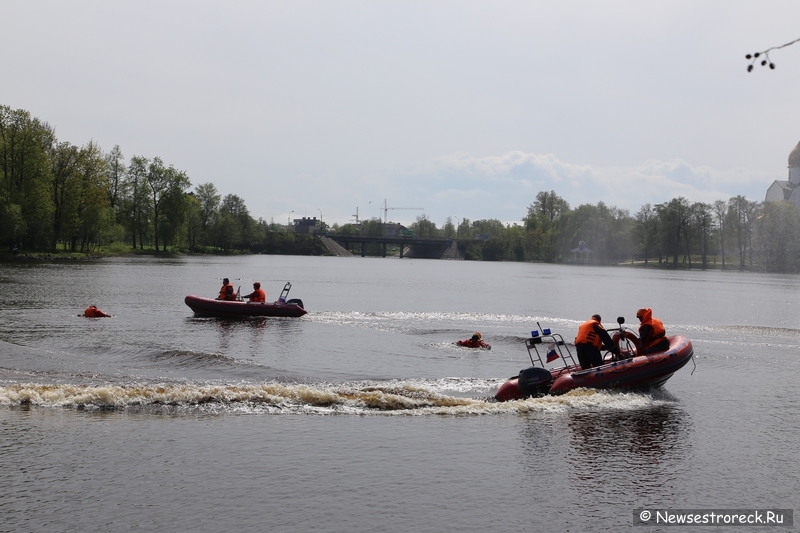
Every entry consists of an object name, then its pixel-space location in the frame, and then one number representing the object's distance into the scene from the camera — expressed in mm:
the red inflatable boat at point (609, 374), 17125
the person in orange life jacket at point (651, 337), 18609
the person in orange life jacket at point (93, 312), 31172
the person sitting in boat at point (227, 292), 33812
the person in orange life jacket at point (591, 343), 17750
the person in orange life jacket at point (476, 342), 26562
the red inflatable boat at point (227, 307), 33062
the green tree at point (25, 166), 71688
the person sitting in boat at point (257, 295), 33906
